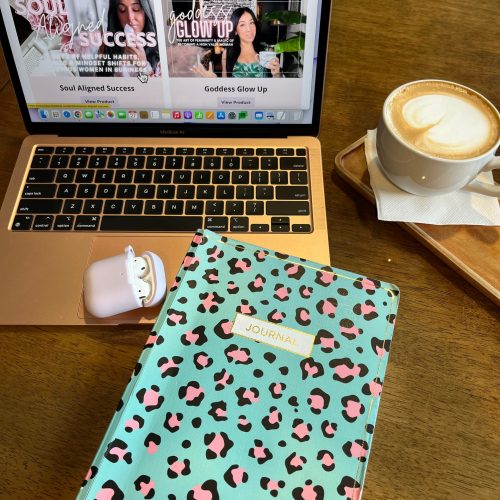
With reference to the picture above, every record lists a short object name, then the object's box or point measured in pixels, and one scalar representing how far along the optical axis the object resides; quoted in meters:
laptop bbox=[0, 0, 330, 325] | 0.60
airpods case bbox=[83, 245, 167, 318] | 0.53
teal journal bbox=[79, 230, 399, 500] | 0.40
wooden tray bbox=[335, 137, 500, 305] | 0.59
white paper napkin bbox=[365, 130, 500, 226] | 0.63
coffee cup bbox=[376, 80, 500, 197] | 0.59
